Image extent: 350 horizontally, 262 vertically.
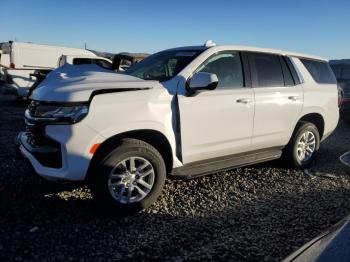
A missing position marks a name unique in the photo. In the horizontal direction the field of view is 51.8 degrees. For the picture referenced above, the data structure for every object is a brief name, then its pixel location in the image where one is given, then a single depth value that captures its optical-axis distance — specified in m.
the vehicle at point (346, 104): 9.70
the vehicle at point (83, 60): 13.09
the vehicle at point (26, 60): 13.39
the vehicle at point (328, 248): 1.76
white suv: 3.55
